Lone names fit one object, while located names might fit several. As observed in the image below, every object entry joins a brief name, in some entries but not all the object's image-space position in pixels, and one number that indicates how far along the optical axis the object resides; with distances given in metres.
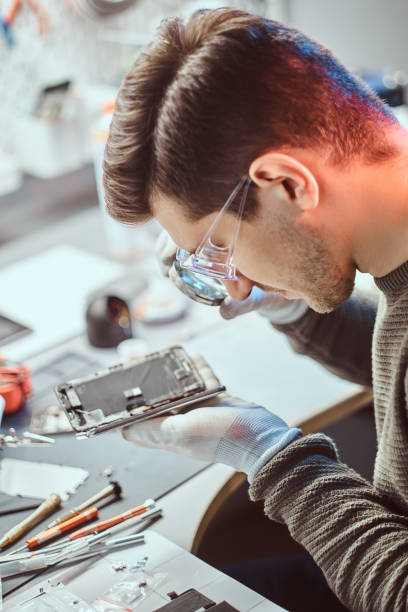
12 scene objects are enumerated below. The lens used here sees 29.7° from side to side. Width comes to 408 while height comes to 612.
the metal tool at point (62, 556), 1.01
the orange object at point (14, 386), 1.34
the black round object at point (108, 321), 1.52
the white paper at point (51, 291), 1.62
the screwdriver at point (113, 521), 1.06
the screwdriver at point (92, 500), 1.09
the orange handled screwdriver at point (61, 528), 1.05
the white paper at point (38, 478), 1.16
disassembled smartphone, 1.12
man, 0.85
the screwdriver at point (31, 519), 1.06
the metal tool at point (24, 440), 1.23
